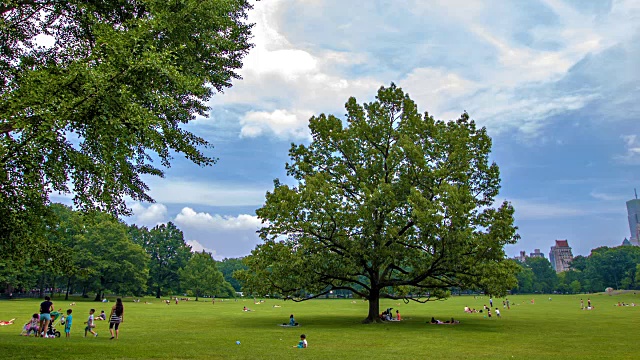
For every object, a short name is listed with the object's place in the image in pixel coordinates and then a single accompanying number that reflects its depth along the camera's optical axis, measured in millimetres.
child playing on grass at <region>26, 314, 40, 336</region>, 20984
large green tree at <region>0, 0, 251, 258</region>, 9625
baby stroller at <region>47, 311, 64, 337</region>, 20703
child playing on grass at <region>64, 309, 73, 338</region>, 20703
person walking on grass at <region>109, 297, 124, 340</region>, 19281
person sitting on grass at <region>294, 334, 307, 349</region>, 18984
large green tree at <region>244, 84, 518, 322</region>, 27797
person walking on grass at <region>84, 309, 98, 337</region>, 21797
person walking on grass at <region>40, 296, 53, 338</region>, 19359
